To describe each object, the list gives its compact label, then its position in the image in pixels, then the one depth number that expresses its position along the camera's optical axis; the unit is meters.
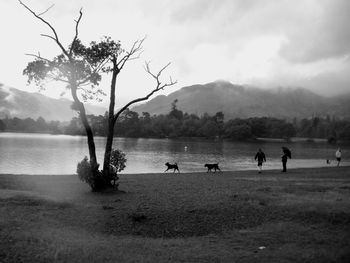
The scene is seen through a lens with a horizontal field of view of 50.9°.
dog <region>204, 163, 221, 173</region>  45.23
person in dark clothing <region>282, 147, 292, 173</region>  41.41
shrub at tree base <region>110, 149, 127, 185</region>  23.39
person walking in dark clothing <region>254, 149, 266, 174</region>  41.10
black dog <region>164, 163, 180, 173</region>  46.44
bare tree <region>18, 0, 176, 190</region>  22.86
